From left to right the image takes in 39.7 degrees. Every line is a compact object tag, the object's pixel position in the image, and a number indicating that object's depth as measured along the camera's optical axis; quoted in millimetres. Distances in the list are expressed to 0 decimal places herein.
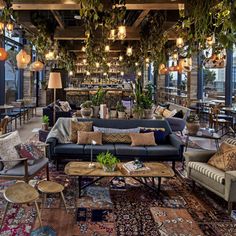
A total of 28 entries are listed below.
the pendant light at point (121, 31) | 5801
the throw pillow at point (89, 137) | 6129
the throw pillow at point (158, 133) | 6449
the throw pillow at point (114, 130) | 6444
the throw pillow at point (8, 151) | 4496
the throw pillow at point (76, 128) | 6322
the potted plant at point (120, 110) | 7119
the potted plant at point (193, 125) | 6347
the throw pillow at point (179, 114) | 9568
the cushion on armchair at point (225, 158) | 4605
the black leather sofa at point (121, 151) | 5879
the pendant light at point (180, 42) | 7074
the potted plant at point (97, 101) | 7281
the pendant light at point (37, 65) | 11781
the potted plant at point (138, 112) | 7074
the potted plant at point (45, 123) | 7648
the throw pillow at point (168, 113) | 9769
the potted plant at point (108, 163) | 4613
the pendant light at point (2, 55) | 7492
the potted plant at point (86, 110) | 7102
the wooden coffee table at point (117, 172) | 4508
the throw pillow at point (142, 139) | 6132
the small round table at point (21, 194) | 3439
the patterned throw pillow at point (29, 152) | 4695
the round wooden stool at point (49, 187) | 3903
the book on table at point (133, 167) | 4616
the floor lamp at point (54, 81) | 7998
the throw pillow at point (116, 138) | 6324
